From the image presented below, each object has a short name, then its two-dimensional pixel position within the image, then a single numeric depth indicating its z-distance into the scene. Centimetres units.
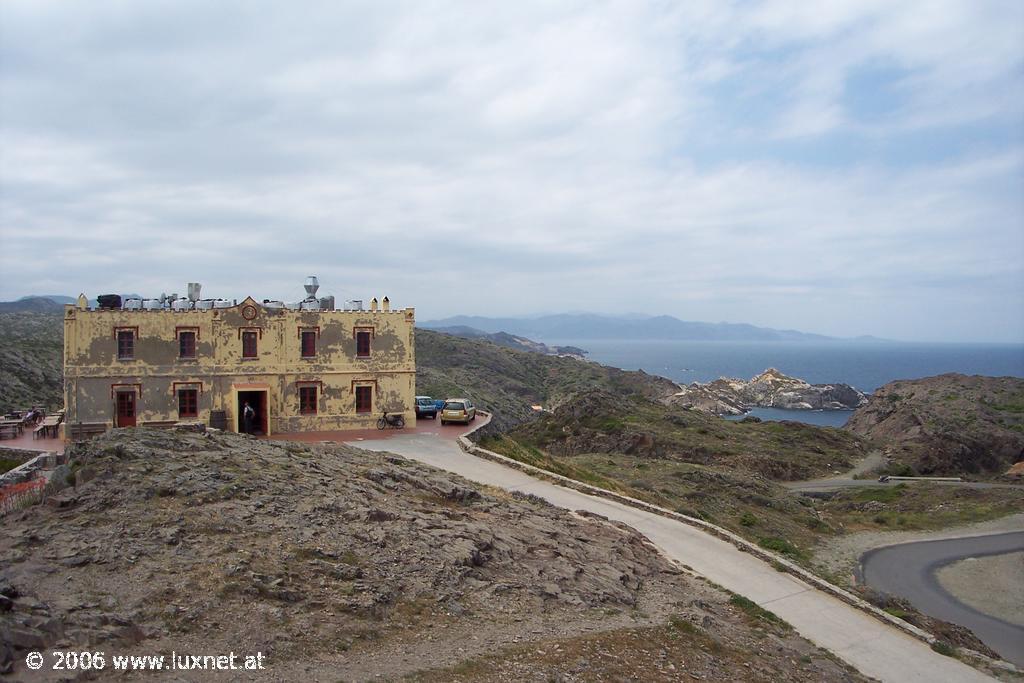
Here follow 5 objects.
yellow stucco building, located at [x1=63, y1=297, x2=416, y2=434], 3122
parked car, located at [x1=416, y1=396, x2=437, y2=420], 3853
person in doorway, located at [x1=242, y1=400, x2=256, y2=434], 3269
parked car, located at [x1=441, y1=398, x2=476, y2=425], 3612
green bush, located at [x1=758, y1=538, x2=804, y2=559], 2775
